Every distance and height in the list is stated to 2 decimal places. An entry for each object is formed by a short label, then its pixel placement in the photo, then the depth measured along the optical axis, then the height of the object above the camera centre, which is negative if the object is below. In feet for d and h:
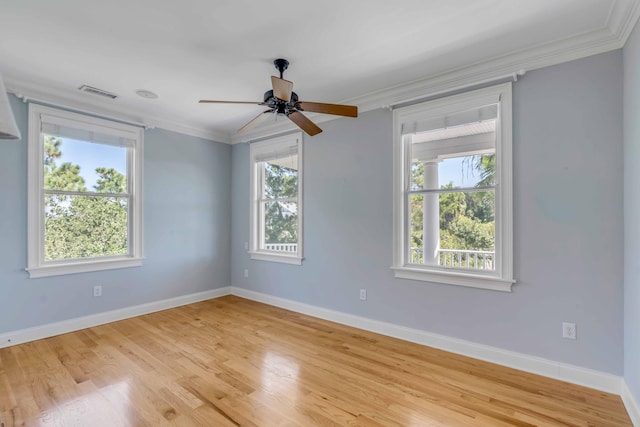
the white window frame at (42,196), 10.66 +0.68
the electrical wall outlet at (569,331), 7.95 -2.88
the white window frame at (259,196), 13.80 +0.84
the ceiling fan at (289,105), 7.84 +2.99
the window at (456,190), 8.99 +0.81
